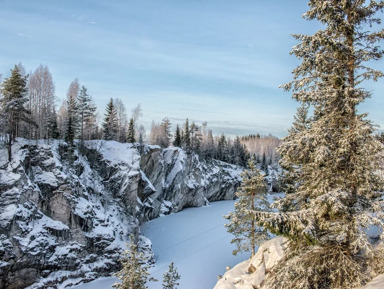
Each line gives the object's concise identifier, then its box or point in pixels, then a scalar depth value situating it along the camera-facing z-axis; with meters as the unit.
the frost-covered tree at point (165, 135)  72.00
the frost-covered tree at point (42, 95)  40.56
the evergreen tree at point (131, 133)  53.65
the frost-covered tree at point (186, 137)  73.69
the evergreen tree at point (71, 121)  35.43
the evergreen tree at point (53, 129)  39.78
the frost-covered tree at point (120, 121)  61.07
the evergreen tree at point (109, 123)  49.38
